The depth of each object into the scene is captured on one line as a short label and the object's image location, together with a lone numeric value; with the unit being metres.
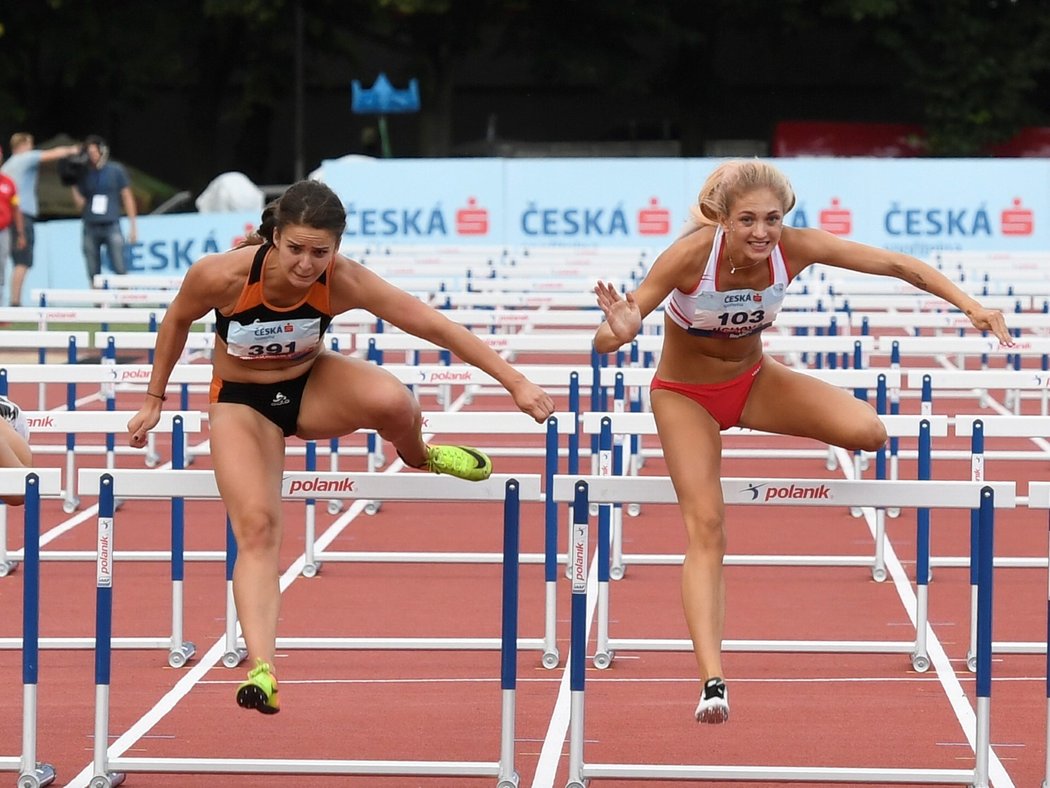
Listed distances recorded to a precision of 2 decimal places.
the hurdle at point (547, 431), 13.87
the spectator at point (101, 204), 38.94
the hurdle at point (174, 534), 14.34
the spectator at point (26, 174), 38.94
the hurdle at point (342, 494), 11.20
